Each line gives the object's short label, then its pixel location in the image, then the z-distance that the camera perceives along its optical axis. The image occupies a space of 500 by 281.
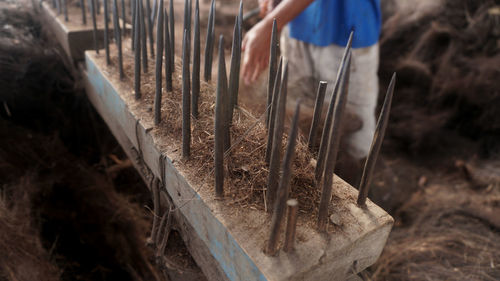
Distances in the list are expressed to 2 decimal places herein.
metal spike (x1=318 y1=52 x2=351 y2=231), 0.77
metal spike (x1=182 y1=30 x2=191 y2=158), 1.07
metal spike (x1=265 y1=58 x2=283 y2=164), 0.95
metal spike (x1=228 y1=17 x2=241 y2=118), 1.06
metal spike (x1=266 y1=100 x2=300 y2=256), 0.75
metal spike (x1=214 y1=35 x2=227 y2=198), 0.93
